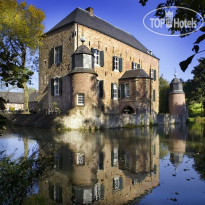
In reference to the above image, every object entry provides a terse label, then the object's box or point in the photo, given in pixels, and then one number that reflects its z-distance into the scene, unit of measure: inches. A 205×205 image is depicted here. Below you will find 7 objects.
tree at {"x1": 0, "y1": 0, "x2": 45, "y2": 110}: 815.6
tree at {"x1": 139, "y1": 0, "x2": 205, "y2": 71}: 54.5
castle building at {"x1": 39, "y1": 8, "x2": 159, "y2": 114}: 734.5
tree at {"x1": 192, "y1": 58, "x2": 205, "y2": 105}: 1621.6
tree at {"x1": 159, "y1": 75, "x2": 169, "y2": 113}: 1585.4
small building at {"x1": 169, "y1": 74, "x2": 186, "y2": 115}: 1285.7
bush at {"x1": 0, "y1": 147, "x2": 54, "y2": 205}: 100.5
